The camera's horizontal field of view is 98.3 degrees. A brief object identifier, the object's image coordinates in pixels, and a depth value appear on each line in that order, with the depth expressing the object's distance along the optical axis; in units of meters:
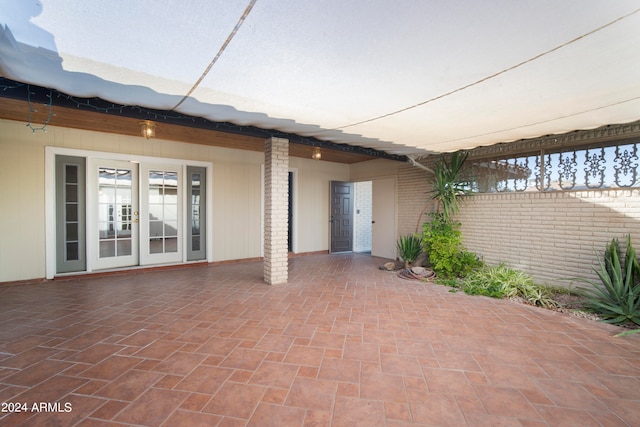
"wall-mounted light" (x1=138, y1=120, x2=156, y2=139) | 3.66
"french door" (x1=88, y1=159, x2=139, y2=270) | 5.07
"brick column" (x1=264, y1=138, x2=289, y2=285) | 4.59
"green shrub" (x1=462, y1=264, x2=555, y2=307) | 3.95
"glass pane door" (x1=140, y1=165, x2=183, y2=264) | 5.48
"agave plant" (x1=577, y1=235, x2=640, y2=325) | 3.19
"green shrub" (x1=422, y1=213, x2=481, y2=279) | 5.09
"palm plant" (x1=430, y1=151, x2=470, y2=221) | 5.23
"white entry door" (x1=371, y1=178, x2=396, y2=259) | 7.00
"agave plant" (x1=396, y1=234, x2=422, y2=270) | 5.82
